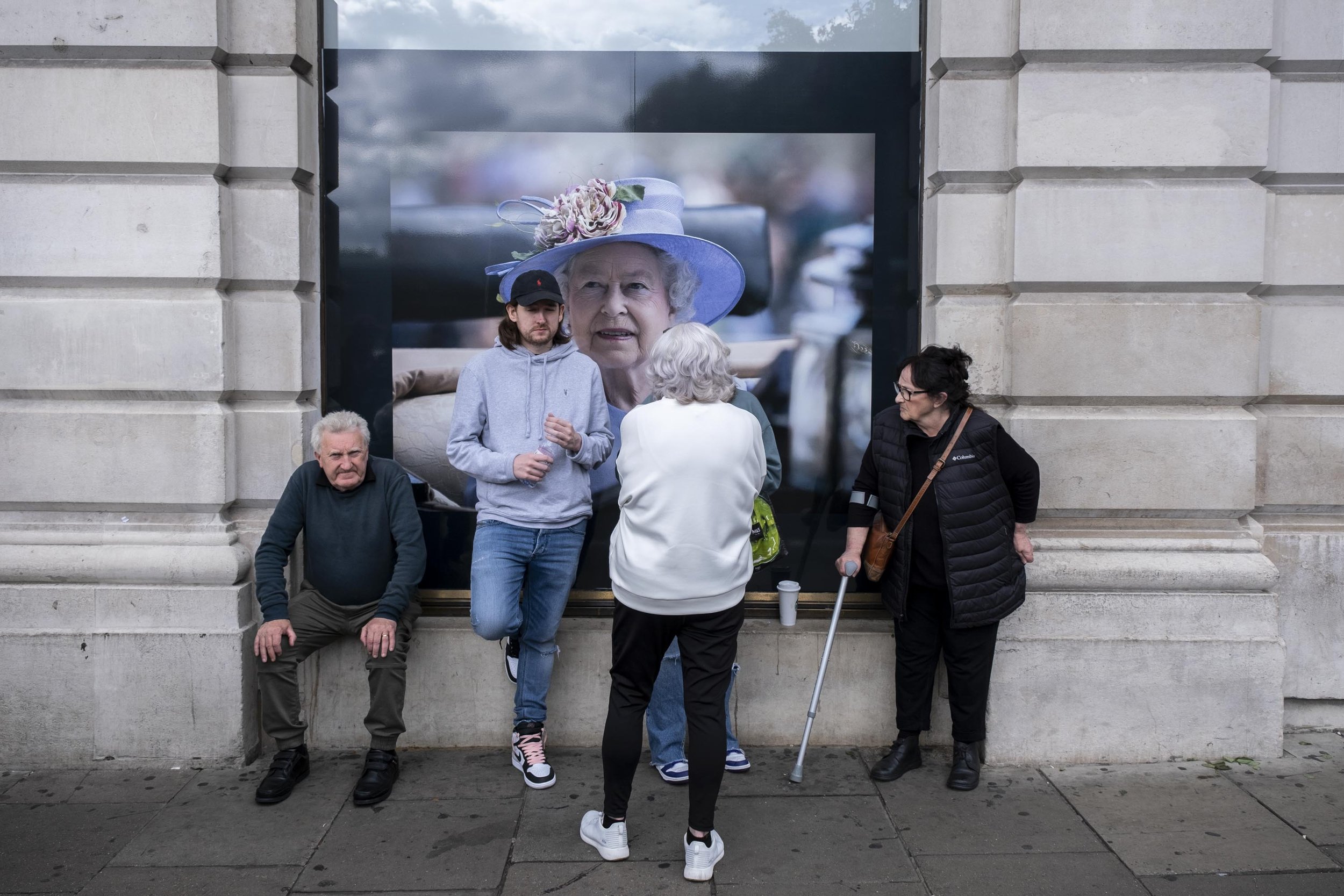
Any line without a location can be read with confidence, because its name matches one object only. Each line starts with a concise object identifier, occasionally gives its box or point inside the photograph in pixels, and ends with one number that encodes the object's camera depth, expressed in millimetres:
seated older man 4293
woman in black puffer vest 4219
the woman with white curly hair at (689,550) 3361
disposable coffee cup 4680
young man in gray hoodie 4273
